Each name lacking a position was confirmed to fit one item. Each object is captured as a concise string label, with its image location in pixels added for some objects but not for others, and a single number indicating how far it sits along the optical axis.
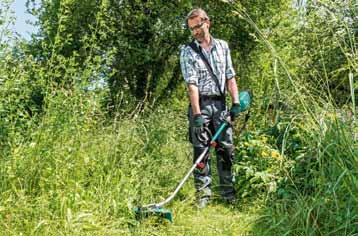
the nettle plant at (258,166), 4.36
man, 4.95
